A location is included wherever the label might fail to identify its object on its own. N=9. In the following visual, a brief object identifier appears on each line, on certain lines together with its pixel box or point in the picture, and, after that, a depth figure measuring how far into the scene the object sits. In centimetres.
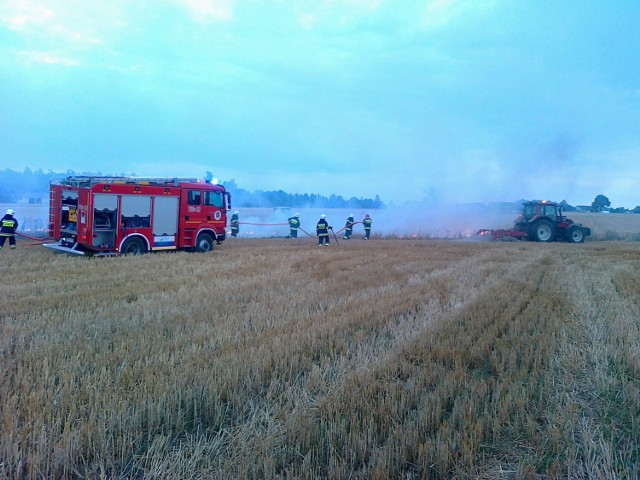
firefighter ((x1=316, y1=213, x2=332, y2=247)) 2106
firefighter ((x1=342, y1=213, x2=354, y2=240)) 2730
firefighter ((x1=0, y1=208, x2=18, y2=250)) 1641
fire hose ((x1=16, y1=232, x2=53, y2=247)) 1726
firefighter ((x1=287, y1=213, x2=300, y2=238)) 2678
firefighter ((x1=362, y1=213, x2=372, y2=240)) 2698
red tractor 2470
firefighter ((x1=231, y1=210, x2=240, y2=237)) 2792
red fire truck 1461
